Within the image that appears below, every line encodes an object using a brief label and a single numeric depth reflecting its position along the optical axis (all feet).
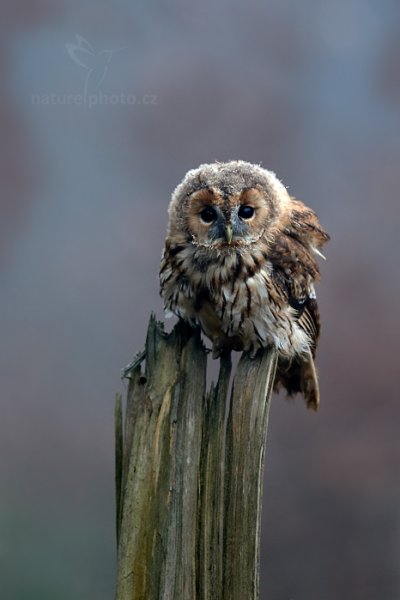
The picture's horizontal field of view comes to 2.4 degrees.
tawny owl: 37.26
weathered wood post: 36.83
